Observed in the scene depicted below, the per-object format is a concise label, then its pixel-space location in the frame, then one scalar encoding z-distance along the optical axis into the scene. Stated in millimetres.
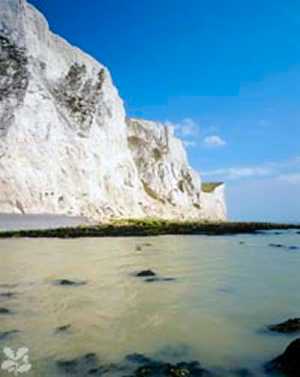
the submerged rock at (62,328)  6355
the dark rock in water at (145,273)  11602
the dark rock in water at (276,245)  22058
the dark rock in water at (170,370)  4688
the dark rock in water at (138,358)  5125
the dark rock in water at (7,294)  8781
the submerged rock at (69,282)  10234
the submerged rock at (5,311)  7371
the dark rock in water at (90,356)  5207
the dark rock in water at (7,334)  5992
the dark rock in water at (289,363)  4629
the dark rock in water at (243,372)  4711
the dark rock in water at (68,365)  4826
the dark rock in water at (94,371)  4777
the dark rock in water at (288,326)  6348
